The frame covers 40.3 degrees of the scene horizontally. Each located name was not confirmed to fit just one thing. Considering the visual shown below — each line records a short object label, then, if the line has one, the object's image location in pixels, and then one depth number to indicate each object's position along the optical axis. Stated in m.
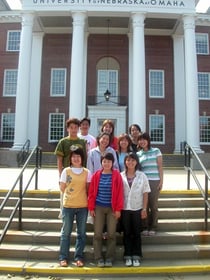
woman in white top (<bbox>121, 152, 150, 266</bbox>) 4.47
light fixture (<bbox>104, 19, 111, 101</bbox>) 19.97
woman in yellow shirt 4.42
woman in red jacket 4.35
